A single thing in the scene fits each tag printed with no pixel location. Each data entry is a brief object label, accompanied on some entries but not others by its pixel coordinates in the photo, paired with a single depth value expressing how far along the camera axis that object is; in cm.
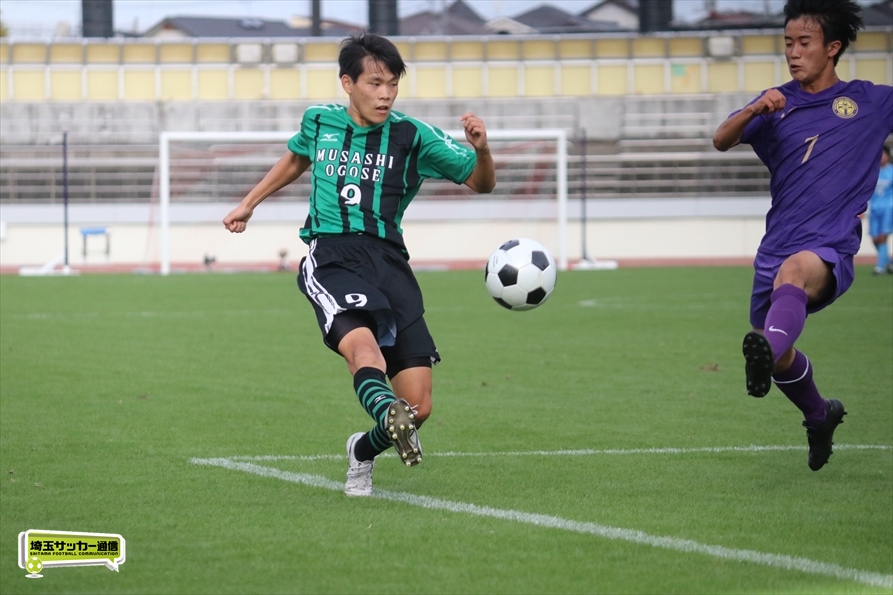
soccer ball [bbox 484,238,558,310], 1141
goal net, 5547
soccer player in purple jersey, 1025
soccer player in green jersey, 958
